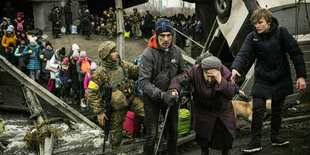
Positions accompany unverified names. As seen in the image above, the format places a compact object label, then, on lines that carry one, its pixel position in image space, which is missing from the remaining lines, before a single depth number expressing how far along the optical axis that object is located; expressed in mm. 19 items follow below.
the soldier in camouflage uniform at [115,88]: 4430
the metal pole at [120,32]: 7039
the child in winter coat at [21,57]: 10531
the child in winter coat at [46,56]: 10414
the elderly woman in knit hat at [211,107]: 3436
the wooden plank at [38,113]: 5012
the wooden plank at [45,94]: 6930
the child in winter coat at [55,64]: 9638
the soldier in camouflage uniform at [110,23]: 18377
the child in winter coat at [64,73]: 9297
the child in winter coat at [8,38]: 12008
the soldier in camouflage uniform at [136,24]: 18750
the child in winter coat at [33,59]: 10422
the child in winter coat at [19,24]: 14427
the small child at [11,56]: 11781
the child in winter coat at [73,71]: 9117
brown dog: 5875
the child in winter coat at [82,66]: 8930
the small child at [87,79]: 7637
